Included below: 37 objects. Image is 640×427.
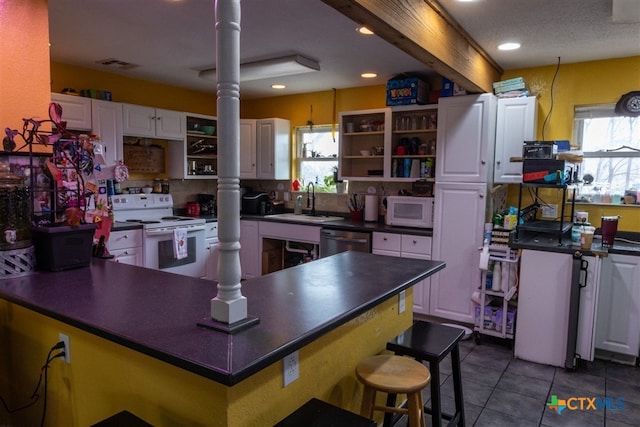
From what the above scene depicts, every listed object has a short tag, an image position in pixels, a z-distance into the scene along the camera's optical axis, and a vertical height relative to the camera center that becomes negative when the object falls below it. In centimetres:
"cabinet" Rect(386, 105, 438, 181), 428 +38
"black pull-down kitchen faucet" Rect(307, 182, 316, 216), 534 -28
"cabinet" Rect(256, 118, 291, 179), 531 +37
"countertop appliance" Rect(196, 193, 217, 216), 543 -35
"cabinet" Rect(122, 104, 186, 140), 440 +56
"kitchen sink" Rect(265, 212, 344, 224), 480 -46
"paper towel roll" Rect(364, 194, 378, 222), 472 -31
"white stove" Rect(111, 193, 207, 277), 433 -56
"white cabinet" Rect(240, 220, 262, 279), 516 -88
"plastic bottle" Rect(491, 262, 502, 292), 359 -78
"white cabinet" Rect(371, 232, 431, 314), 404 -66
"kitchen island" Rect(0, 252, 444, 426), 125 -50
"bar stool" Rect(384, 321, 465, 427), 187 -75
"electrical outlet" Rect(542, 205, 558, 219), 392 -25
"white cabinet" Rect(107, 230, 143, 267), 403 -68
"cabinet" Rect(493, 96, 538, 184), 367 +43
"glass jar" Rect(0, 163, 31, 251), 189 -18
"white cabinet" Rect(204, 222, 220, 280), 495 -82
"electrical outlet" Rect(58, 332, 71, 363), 168 -68
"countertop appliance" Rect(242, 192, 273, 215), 544 -34
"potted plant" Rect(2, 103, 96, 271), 202 -8
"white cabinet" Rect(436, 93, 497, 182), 373 +39
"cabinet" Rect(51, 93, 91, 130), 390 +58
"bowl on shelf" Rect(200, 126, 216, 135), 529 +57
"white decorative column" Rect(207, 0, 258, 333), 121 +5
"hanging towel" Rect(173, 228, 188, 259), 445 -70
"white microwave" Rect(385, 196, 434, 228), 416 -31
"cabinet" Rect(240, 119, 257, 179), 544 +37
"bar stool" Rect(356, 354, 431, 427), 166 -78
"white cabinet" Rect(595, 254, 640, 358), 311 -89
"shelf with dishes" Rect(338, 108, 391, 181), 466 +38
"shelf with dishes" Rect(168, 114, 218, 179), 502 +30
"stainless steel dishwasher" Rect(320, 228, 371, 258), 430 -63
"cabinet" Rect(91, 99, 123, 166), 412 +47
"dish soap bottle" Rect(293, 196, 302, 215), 545 -36
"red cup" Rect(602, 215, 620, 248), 320 -34
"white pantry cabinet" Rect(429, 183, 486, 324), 379 -58
